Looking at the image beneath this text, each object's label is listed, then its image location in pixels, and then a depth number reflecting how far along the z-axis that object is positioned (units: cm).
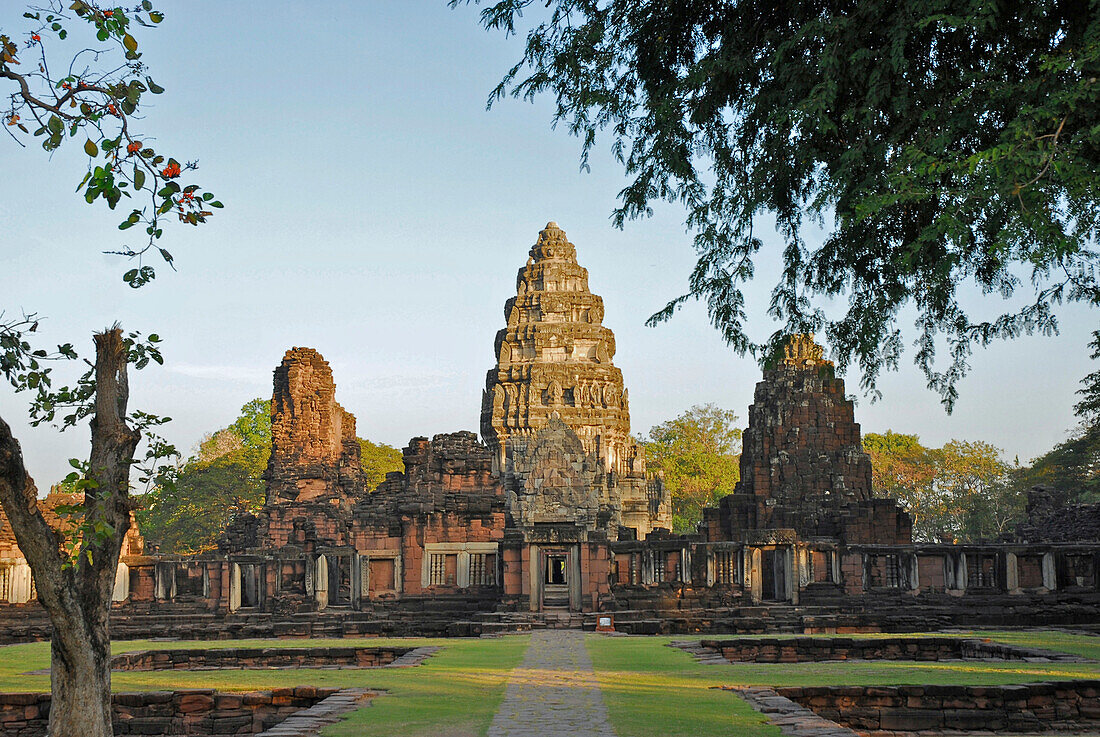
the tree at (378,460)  7594
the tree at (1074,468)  5372
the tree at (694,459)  7912
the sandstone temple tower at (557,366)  6650
